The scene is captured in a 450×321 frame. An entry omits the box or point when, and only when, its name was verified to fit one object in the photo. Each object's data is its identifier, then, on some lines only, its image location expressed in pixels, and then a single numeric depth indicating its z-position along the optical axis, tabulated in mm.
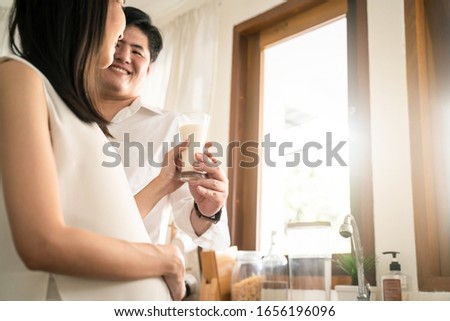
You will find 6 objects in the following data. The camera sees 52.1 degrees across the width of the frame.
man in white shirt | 875
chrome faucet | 1068
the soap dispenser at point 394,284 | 1053
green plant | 1157
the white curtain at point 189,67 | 1750
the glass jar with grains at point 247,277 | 1346
